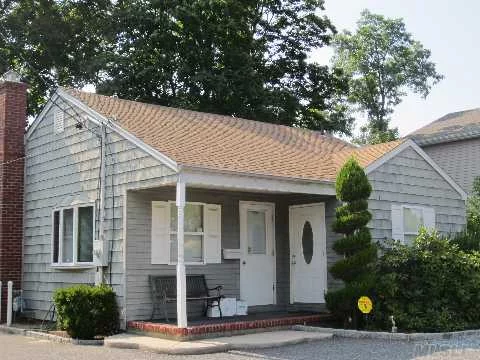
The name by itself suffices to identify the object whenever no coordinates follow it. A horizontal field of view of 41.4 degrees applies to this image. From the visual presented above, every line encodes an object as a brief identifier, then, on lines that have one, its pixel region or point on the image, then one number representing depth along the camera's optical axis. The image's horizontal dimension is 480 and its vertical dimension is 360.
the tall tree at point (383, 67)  42.91
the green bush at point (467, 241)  14.32
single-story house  12.48
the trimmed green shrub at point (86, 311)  11.81
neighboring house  24.94
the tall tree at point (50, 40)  29.17
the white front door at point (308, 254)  14.10
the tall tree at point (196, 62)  27.28
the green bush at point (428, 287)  11.94
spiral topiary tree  12.11
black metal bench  12.55
